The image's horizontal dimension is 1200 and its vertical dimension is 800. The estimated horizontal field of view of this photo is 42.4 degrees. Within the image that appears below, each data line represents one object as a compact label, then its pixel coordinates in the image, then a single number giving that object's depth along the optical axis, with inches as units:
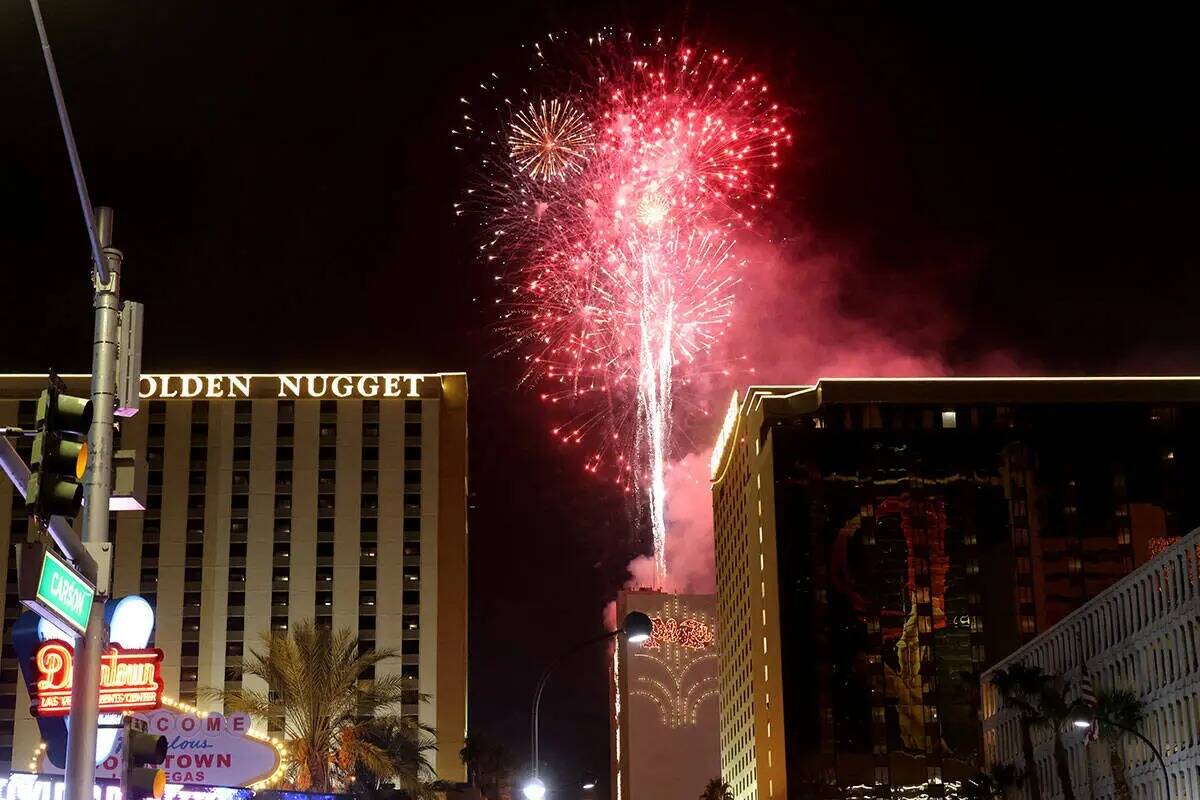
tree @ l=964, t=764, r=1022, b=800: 3149.6
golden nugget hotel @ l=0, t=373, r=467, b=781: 4581.7
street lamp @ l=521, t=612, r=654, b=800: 1155.9
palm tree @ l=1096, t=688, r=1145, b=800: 2436.0
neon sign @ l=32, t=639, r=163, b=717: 630.5
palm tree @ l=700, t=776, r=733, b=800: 5762.8
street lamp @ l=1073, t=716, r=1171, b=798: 2252.7
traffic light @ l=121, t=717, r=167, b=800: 607.2
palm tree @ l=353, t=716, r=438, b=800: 2256.4
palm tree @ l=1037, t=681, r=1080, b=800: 2713.3
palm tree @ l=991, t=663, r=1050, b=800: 2824.8
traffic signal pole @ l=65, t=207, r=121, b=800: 587.8
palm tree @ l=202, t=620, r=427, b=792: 2116.1
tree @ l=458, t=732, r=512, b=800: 3796.8
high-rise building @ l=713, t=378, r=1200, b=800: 4977.9
